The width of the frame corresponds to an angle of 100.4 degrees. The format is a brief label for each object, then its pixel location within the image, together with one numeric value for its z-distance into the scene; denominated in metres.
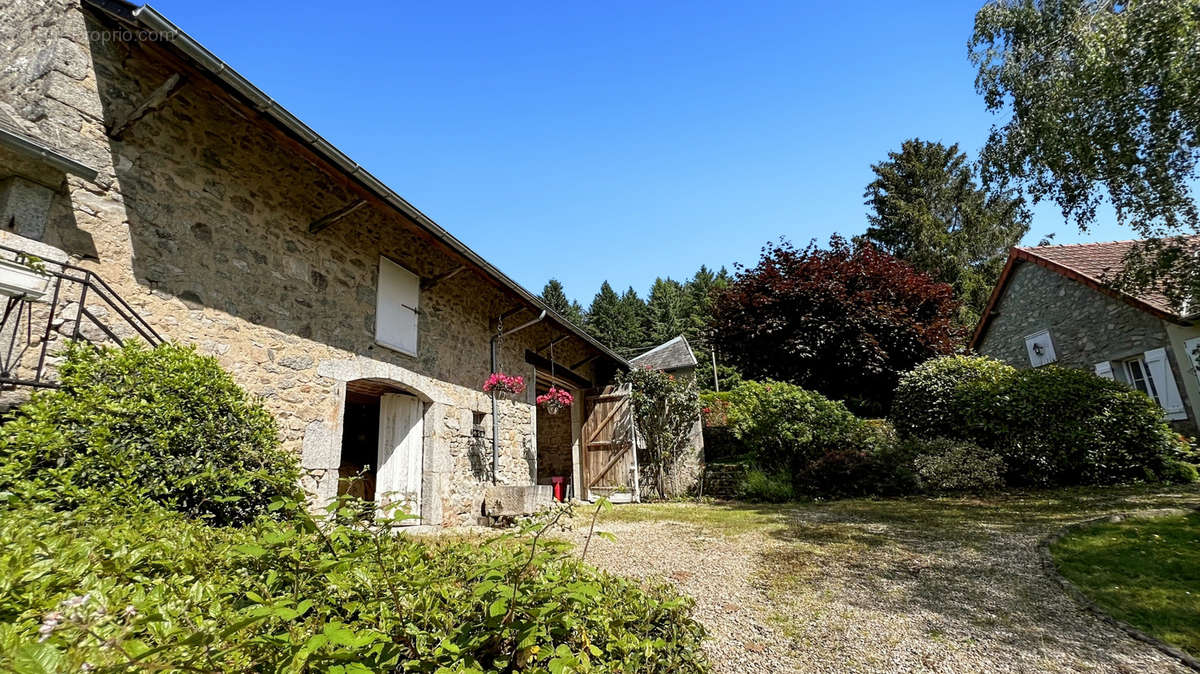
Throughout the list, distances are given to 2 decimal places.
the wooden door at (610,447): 10.03
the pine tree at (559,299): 42.94
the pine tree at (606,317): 40.62
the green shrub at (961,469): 7.71
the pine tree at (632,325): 39.97
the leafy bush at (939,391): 8.91
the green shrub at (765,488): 8.52
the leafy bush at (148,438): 2.43
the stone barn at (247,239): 3.35
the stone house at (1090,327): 9.12
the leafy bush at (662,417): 10.32
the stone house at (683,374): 10.15
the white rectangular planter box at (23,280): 2.58
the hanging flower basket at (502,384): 7.27
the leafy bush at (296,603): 0.96
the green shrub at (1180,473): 7.20
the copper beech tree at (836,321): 11.96
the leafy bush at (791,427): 9.15
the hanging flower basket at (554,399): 8.09
